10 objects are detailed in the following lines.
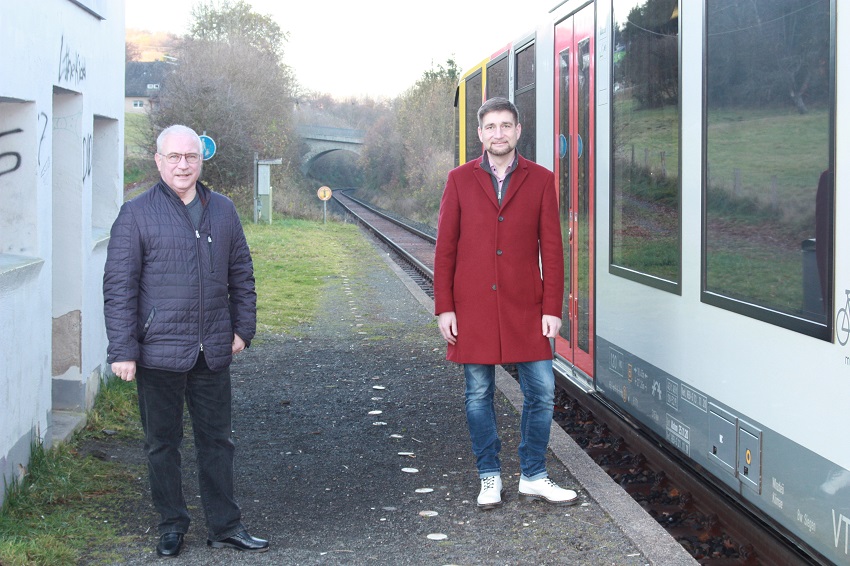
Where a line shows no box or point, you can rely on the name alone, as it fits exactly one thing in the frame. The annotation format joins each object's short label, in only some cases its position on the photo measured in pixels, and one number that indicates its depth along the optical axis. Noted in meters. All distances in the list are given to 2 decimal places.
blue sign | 22.58
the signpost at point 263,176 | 32.78
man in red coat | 5.17
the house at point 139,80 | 115.69
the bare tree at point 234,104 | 37.44
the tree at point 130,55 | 107.76
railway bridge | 89.81
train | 3.87
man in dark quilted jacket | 4.52
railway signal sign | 37.94
